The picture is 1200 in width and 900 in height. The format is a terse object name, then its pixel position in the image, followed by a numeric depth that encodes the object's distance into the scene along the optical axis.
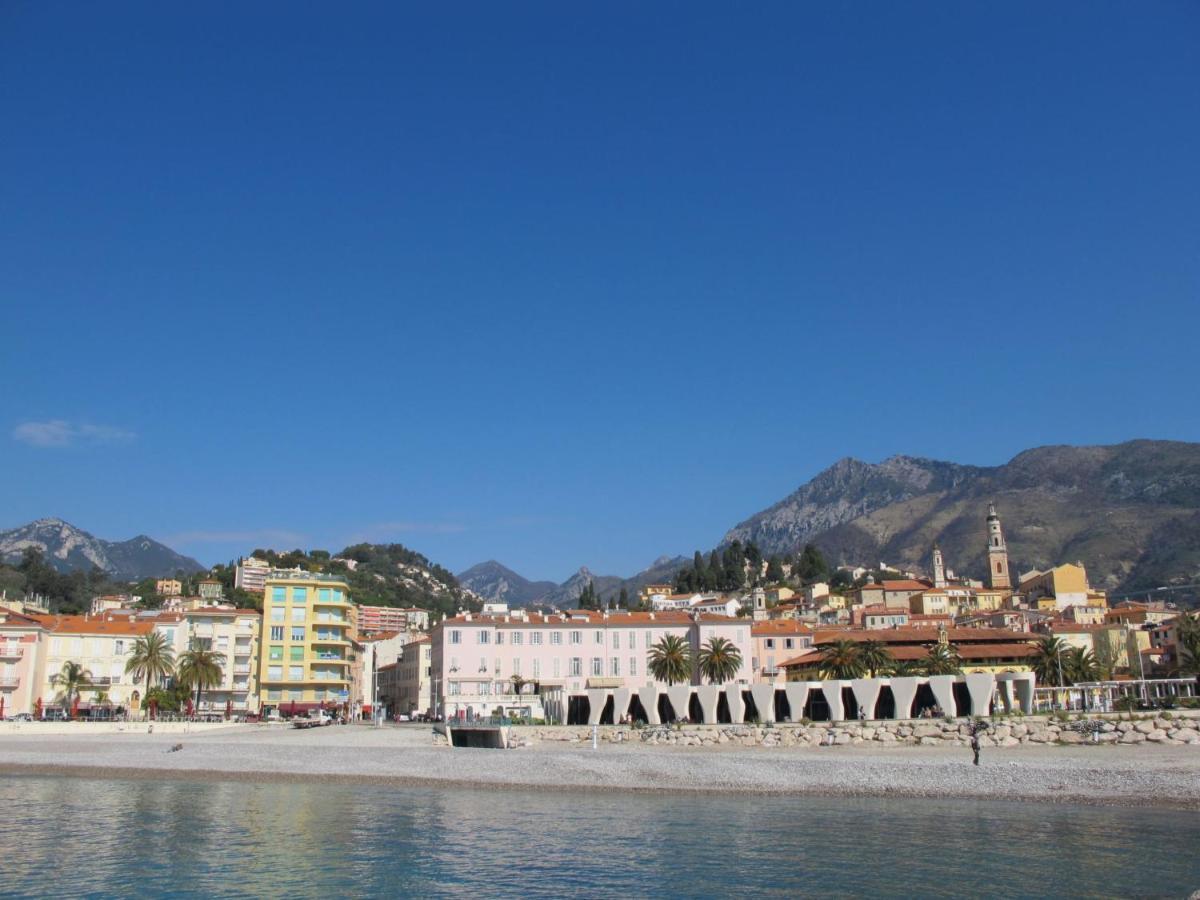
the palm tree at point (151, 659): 70.06
